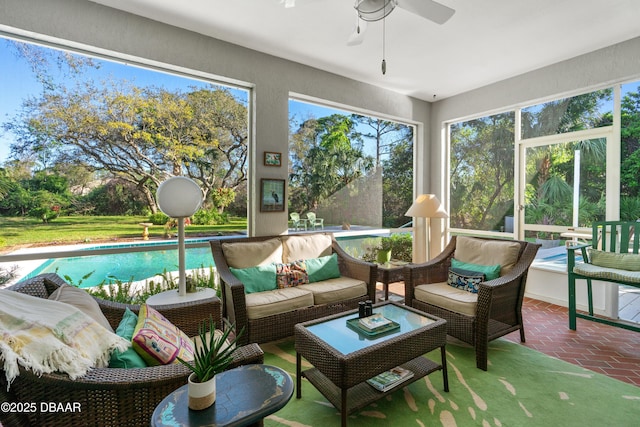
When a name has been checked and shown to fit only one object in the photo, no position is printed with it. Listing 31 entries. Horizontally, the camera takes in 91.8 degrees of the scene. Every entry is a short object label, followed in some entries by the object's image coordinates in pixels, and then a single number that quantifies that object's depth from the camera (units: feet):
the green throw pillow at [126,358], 4.07
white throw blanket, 3.23
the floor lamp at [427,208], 12.25
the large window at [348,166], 13.06
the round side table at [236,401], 3.17
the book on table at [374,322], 6.54
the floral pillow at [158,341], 4.35
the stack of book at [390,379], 6.00
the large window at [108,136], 8.36
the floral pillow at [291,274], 9.88
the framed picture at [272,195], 11.51
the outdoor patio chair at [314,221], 13.41
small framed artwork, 11.49
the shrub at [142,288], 9.70
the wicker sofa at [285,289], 8.23
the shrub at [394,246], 15.42
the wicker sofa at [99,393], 3.35
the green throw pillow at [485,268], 9.27
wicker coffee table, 5.43
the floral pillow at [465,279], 9.24
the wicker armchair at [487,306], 7.79
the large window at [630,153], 10.54
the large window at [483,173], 14.20
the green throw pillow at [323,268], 10.53
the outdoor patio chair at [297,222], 12.82
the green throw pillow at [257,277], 9.24
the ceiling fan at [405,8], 6.52
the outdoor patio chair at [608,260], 8.98
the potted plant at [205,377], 3.32
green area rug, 5.89
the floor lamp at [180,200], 7.48
